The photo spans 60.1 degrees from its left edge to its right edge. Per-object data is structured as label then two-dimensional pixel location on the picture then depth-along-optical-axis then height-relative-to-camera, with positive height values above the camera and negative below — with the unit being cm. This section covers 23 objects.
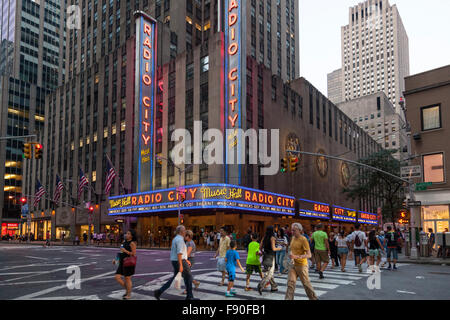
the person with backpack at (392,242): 1752 -180
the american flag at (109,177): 4393 +303
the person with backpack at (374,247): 1670 -192
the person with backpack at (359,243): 1692 -175
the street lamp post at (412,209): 2389 -48
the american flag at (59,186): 5419 +249
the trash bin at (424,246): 2378 -277
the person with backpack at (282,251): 1453 -186
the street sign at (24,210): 6615 -101
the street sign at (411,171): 2384 +192
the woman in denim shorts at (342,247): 1709 -196
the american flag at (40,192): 5530 +162
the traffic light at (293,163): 2269 +233
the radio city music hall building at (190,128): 4394 +1050
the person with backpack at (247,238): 1386 -128
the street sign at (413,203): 2518 -3
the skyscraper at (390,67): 19275 +6818
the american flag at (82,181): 4962 +283
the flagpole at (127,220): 5194 -240
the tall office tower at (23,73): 10300 +3860
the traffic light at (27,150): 2069 +287
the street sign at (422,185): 2422 +108
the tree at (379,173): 4666 +366
